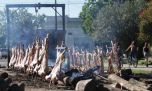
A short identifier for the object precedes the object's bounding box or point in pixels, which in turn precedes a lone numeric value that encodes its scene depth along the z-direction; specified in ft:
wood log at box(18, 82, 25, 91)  52.54
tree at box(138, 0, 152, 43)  131.96
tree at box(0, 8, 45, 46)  331.16
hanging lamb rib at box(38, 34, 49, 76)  74.43
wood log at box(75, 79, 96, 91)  54.54
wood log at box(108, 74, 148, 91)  60.77
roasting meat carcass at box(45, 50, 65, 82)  69.13
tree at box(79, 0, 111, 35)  278.87
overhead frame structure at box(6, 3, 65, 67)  108.02
